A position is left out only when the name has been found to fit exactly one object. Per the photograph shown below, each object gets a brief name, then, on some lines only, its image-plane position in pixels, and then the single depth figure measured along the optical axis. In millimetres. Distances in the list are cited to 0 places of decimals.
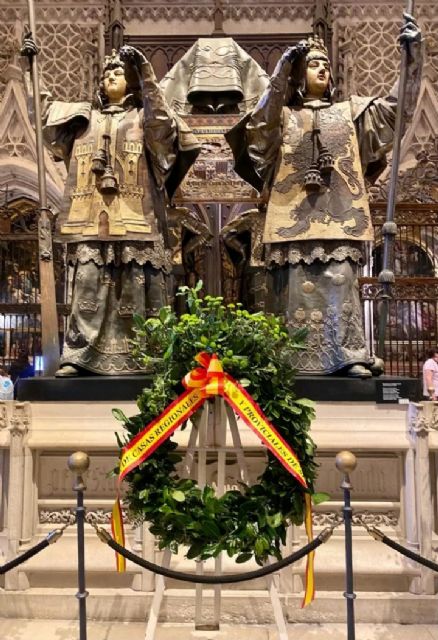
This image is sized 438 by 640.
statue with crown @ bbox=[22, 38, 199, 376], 3441
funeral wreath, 1925
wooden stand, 1986
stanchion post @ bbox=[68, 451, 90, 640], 1927
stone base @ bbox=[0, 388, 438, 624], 2516
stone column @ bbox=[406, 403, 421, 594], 2590
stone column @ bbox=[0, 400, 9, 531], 2723
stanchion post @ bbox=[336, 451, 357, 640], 1901
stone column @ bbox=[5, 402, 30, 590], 2605
